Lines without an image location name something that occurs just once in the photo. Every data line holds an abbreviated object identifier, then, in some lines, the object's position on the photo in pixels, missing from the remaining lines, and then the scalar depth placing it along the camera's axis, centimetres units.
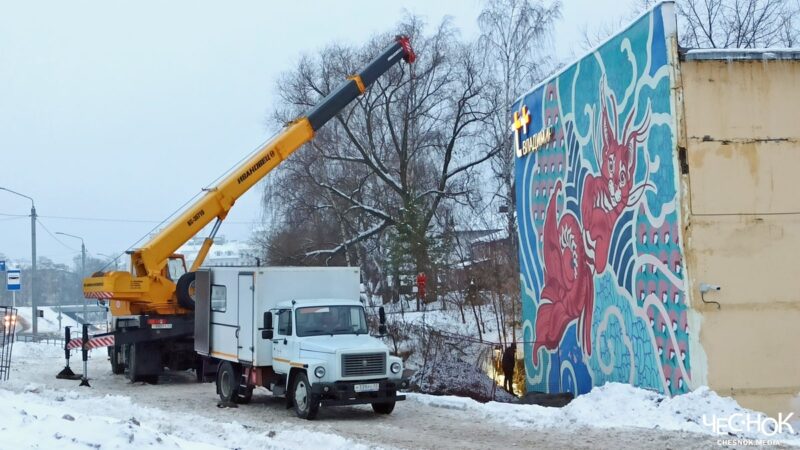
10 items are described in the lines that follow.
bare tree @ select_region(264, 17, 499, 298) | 4178
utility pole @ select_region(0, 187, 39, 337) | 3973
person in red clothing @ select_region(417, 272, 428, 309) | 3772
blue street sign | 3869
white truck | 1509
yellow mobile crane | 2233
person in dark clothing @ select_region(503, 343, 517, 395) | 2552
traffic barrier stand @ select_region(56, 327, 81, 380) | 2401
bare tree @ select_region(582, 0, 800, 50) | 3281
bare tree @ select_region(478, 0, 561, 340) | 3812
